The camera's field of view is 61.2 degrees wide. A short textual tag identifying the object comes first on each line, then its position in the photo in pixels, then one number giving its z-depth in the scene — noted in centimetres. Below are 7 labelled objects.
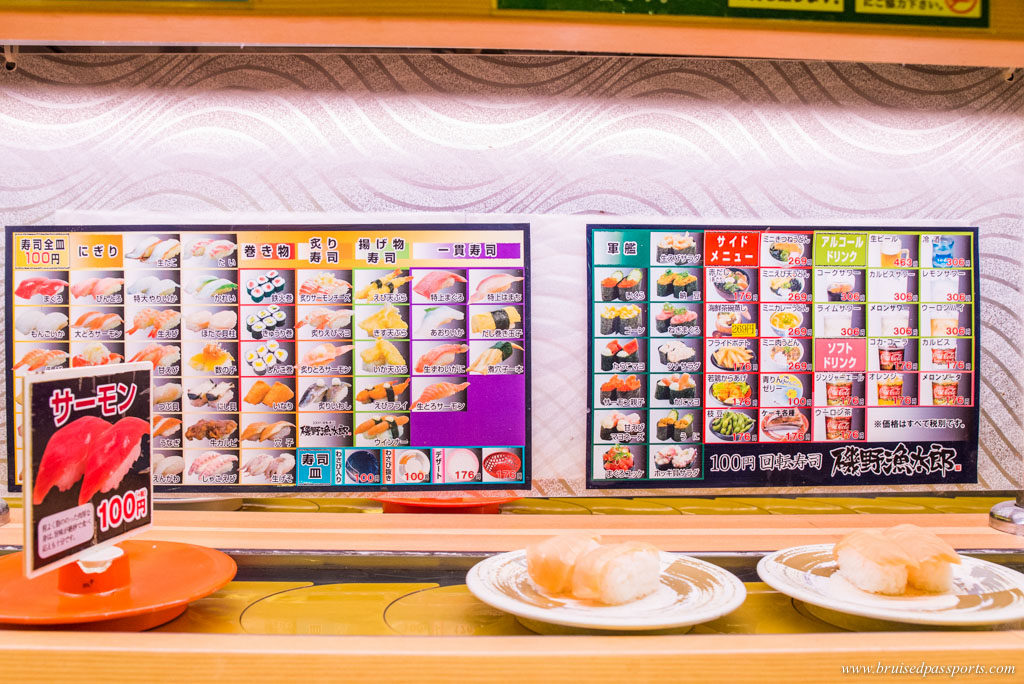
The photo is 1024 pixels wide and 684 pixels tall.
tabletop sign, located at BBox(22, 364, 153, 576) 48
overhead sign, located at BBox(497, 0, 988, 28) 65
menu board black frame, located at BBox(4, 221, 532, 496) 105
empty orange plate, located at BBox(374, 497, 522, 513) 87
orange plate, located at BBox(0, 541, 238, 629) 48
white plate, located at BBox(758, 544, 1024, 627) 49
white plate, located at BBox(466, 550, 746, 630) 48
